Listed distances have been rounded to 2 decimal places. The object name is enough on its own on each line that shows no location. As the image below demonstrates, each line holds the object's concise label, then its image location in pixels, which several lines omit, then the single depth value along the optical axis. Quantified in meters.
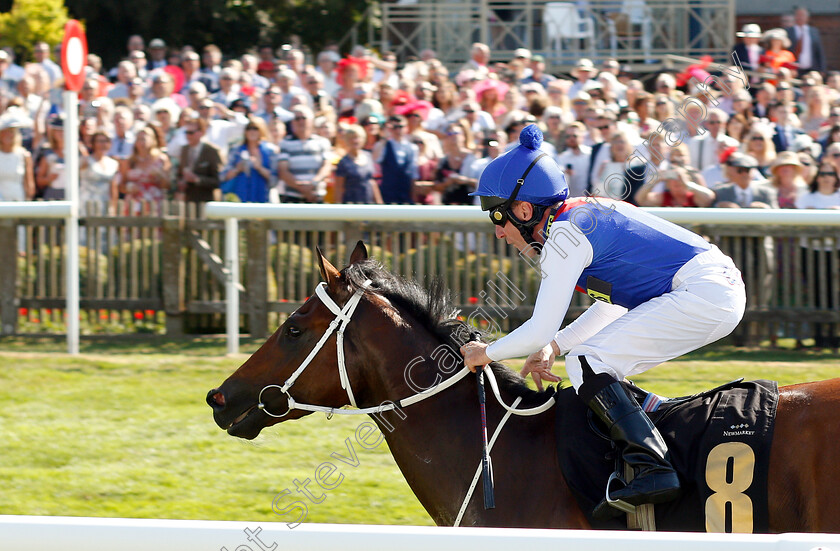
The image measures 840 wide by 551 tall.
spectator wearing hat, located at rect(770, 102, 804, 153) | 18.14
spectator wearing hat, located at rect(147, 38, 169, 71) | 26.31
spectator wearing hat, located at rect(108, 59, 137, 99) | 23.08
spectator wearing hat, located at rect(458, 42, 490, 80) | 24.20
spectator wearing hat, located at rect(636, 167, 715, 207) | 16.12
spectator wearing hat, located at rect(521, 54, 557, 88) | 22.81
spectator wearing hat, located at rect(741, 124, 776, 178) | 16.98
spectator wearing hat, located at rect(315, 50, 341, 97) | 23.52
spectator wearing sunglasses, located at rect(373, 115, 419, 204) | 17.80
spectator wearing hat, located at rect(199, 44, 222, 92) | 23.83
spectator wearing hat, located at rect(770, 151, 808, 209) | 16.20
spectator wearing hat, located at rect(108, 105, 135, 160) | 19.22
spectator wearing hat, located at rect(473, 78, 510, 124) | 19.91
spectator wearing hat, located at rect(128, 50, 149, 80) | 24.59
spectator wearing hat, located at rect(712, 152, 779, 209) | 16.11
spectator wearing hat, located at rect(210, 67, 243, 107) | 21.64
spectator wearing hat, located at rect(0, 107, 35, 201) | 18.45
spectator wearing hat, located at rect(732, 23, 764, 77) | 23.89
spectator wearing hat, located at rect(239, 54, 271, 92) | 22.97
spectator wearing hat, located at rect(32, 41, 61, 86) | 23.50
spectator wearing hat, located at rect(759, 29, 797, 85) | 23.66
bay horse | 6.41
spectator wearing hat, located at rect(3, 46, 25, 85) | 23.72
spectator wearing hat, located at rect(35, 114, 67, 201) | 19.08
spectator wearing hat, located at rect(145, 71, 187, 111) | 21.22
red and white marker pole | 15.95
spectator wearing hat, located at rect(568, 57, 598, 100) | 21.48
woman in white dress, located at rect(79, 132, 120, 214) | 18.70
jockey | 6.15
